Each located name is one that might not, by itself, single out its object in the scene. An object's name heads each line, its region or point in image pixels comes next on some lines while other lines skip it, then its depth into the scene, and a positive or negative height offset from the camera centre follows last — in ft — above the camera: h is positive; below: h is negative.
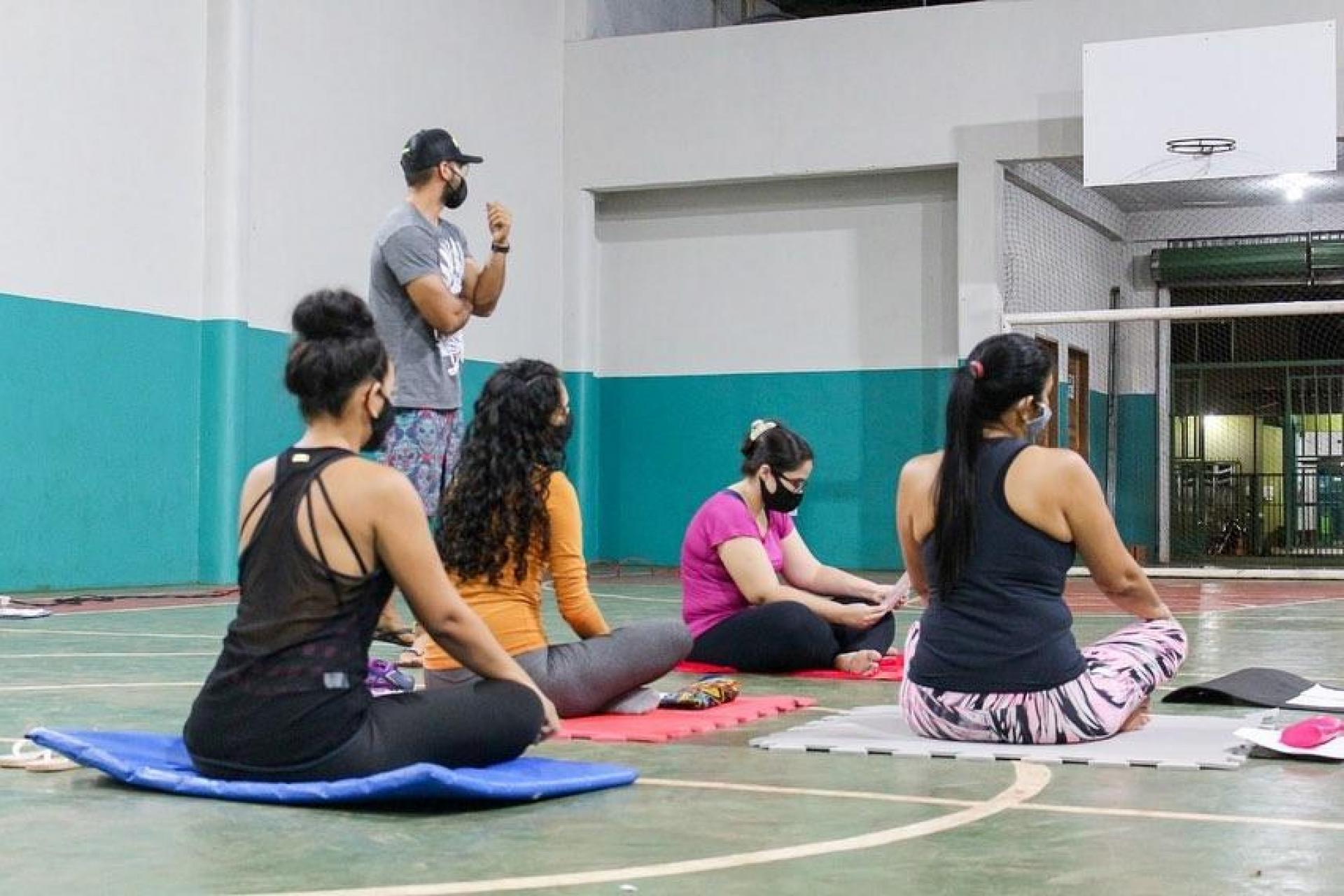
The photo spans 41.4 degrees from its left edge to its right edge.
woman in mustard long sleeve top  14.39 -0.27
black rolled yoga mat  17.40 -1.93
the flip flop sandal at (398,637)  19.15 -1.58
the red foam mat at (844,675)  20.63 -2.09
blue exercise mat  10.96 -1.87
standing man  18.99 +2.09
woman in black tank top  10.98 -0.67
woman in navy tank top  13.88 -0.52
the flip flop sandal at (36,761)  12.70 -1.95
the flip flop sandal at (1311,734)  13.75 -1.84
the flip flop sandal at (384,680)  16.31 -1.74
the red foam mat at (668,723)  14.88 -2.02
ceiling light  52.54 +9.48
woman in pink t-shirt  20.36 -1.18
